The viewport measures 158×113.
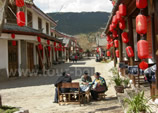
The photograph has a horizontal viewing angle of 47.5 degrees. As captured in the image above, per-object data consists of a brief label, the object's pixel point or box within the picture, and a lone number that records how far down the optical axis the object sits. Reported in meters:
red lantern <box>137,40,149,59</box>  5.06
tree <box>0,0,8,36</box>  5.02
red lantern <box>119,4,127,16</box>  8.03
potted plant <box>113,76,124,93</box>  7.49
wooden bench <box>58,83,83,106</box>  6.93
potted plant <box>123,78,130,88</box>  7.75
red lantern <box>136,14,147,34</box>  5.12
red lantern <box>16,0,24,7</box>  6.14
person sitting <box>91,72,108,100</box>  7.50
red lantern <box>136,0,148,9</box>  5.29
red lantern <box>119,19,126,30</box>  9.02
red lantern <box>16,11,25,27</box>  7.04
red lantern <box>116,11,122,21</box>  8.68
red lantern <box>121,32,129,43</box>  8.85
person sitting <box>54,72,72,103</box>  7.23
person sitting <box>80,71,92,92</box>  7.38
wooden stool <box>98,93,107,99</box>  7.52
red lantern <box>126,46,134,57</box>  7.99
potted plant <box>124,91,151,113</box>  3.97
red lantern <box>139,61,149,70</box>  5.55
